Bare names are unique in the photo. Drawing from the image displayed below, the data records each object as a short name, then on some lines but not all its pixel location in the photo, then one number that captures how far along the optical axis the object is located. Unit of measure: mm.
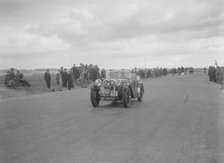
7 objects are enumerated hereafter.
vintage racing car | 14027
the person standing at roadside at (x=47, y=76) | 26853
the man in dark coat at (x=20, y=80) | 24894
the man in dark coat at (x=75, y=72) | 33812
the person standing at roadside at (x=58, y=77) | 29500
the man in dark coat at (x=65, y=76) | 29102
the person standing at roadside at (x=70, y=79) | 28528
